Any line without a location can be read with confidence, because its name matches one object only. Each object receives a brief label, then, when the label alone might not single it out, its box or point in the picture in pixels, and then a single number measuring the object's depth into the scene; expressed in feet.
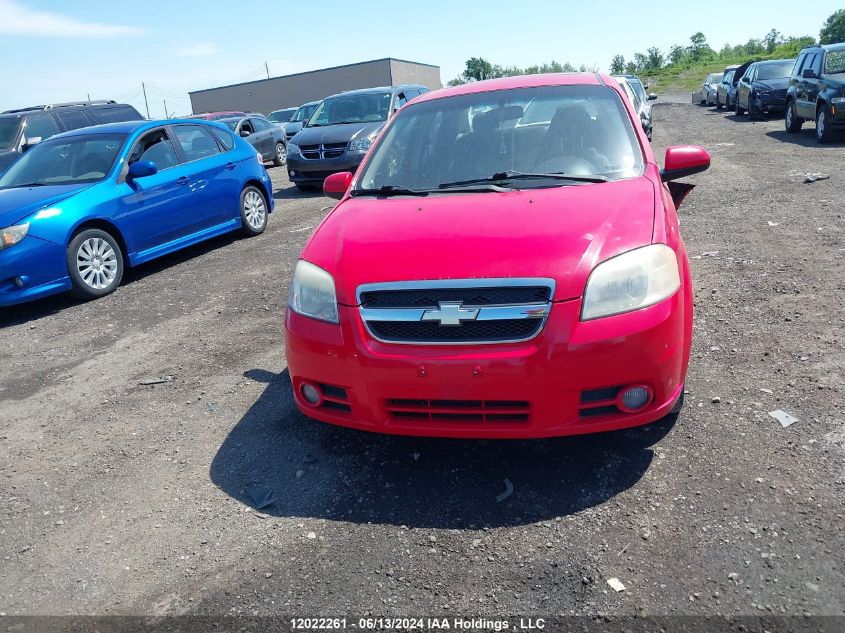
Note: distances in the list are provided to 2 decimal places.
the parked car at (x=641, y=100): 49.19
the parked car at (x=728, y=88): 88.41
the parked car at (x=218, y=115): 63.11
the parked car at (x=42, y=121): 37.68
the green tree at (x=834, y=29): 218.01
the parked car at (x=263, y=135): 58.54
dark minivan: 42.01
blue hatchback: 22.00
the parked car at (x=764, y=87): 68.97
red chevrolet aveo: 9.61
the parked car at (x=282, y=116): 93.80
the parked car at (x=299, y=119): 72.54
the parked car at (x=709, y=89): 102.87
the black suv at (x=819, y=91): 43.86
